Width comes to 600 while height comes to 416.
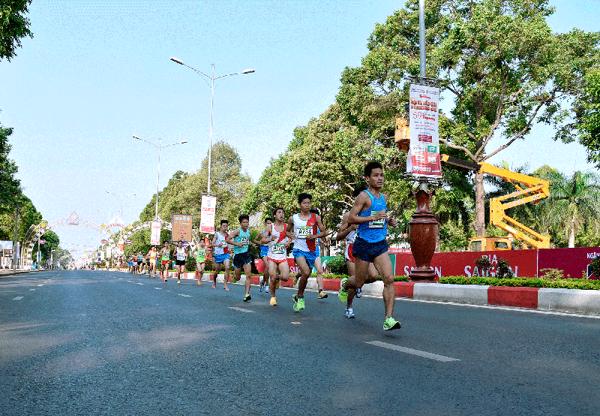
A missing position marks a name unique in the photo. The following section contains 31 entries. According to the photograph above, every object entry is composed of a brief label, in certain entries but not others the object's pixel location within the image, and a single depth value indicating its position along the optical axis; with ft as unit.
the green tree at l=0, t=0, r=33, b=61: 46.80
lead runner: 24.58
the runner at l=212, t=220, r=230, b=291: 63.62
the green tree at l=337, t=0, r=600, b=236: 95.66
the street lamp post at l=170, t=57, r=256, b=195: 127.22
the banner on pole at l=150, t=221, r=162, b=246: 189.47
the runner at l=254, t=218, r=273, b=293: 39.47
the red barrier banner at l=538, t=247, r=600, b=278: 59.16
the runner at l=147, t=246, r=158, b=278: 139.64
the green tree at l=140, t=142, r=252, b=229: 201.16
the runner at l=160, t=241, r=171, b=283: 101.50
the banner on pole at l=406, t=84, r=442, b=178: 54.49
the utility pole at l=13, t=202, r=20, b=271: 233.76
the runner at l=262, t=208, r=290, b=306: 38.55
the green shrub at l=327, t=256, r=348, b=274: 82.48
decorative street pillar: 55.57
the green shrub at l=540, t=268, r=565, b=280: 50.78
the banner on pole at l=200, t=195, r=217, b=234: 119.03
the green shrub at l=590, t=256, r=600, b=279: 52.11
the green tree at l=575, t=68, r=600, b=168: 76.28
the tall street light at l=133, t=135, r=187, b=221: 194.57
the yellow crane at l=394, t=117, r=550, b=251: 92.32
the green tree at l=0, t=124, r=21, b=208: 131.21
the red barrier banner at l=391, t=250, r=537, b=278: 64.03
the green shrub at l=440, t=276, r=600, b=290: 41.93
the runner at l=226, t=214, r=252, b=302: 47.67
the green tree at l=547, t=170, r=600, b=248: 159.84
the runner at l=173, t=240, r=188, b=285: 95.04
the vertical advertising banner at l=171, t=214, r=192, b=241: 165.27
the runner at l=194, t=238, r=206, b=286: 89.39
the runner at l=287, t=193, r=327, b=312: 35.27
